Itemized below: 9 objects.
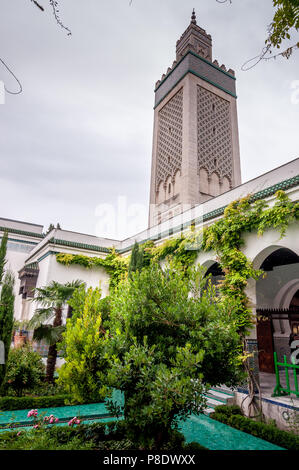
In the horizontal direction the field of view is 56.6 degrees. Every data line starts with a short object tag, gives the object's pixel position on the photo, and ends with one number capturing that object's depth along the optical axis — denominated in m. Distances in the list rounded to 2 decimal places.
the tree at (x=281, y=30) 2.79
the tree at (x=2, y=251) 7.39
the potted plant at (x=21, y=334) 11.12
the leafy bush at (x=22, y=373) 6.56
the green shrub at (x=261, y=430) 4.52
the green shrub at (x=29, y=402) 5.95
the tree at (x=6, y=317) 6.27
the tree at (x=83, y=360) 3.85
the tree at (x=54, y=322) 7.27
